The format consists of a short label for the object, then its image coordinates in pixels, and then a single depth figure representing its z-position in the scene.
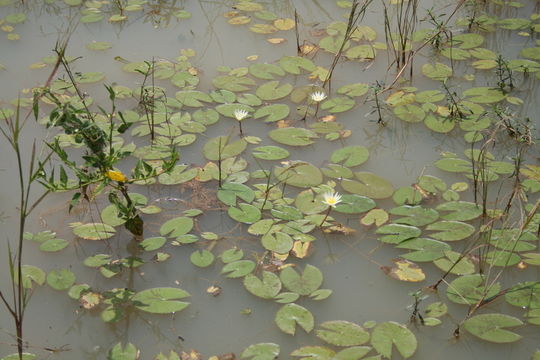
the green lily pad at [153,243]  2.14
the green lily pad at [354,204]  2.23
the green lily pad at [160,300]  1.96
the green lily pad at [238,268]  2.04
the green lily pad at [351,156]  2.42
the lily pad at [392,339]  1.83
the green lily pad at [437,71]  2.83
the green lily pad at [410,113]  2.62
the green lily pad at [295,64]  2.88
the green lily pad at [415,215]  2.19
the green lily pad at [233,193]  2.28
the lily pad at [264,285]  1.98
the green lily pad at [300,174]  2.34
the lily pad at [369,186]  2.29
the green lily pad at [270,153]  2.45
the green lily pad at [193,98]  2.71
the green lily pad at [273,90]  2.74
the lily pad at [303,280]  2.00
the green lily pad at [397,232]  2.13
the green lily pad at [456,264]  2.04
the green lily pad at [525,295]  1.94
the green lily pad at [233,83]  2.78
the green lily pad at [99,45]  3.06
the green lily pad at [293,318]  1.90
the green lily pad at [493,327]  1.86
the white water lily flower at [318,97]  2.61
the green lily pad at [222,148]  2.47
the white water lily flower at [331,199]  2.15
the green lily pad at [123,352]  1.85
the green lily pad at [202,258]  2.09
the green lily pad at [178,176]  2.36
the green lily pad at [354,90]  2.74
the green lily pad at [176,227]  2.18
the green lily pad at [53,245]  2.14
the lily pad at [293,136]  2.51
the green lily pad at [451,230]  2.13
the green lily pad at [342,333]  1.86
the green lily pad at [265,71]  2.84
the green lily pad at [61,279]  2.03
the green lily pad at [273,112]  2.62
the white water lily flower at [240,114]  2.49
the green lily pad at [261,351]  1.84
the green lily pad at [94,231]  2.17
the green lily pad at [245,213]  2.21
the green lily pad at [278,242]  2.11
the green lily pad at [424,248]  2.08
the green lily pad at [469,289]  1.96
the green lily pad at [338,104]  2.66
